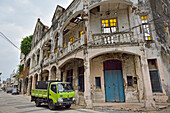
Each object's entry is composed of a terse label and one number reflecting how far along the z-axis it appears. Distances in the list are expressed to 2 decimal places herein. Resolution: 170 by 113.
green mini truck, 7.82
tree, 28.72
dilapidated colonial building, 8.84
